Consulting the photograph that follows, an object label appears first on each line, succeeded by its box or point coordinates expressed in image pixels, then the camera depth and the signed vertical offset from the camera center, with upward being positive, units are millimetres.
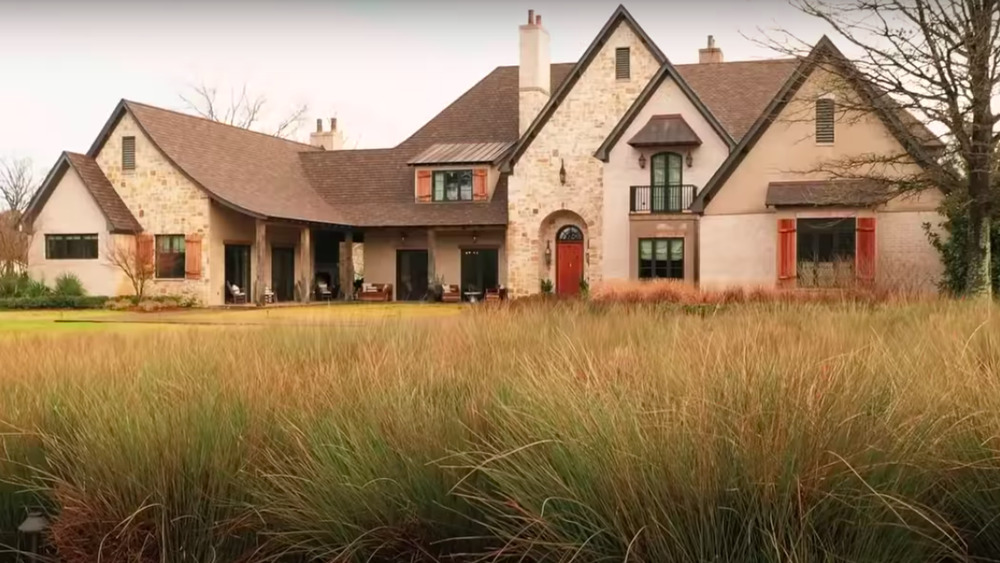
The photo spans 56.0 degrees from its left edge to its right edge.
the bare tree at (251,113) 52088 +9046
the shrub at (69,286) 28047 -207
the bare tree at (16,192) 60062 +5568
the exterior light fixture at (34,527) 4137 -1097
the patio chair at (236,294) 28684 -454
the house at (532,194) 22609 +2577
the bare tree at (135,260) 27406 +554
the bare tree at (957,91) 15375 +3170
